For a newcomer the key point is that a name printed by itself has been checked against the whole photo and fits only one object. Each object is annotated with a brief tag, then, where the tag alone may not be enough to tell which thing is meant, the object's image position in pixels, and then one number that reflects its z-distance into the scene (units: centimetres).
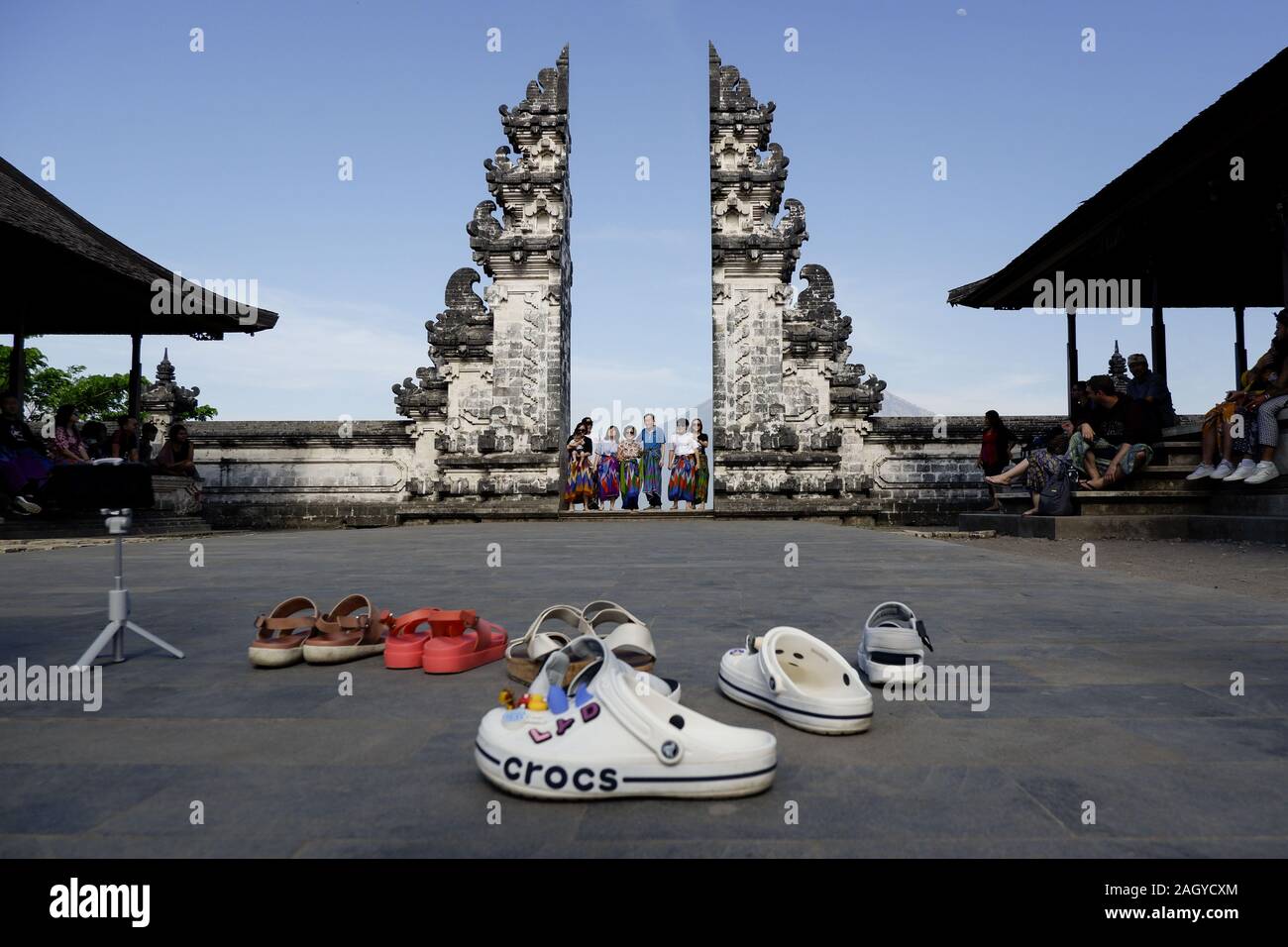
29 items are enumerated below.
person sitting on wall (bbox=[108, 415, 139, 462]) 1234
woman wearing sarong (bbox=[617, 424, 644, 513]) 1647
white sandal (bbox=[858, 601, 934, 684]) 239
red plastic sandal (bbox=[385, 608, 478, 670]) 278
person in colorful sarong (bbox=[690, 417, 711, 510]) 1639
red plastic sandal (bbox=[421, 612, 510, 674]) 269
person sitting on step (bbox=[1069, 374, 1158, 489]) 969
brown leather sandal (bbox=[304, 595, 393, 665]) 280
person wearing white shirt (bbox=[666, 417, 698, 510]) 1641
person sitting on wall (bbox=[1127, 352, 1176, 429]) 1146
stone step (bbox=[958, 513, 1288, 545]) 813
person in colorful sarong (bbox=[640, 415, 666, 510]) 1648
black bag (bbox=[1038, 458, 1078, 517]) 956
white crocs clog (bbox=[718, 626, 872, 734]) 198
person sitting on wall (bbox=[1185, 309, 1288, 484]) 826
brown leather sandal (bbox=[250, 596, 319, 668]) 275
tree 3619
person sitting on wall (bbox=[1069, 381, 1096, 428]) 1160
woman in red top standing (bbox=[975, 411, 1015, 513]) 1280
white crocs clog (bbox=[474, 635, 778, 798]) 158
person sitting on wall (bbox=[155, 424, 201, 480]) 1404
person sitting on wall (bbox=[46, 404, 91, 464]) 1130
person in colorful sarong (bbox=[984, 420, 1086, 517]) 966
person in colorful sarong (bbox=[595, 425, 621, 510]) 1661
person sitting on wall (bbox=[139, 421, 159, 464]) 1423
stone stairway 824
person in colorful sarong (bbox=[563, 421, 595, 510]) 1661
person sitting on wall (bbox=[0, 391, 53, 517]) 1048
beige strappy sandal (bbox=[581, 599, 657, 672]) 250
